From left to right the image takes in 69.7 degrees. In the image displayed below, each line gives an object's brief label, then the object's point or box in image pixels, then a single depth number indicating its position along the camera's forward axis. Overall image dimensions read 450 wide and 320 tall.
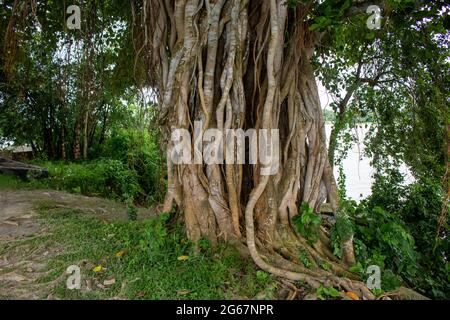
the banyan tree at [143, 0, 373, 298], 2.23
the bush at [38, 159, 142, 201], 5.09
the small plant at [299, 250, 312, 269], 2.11
